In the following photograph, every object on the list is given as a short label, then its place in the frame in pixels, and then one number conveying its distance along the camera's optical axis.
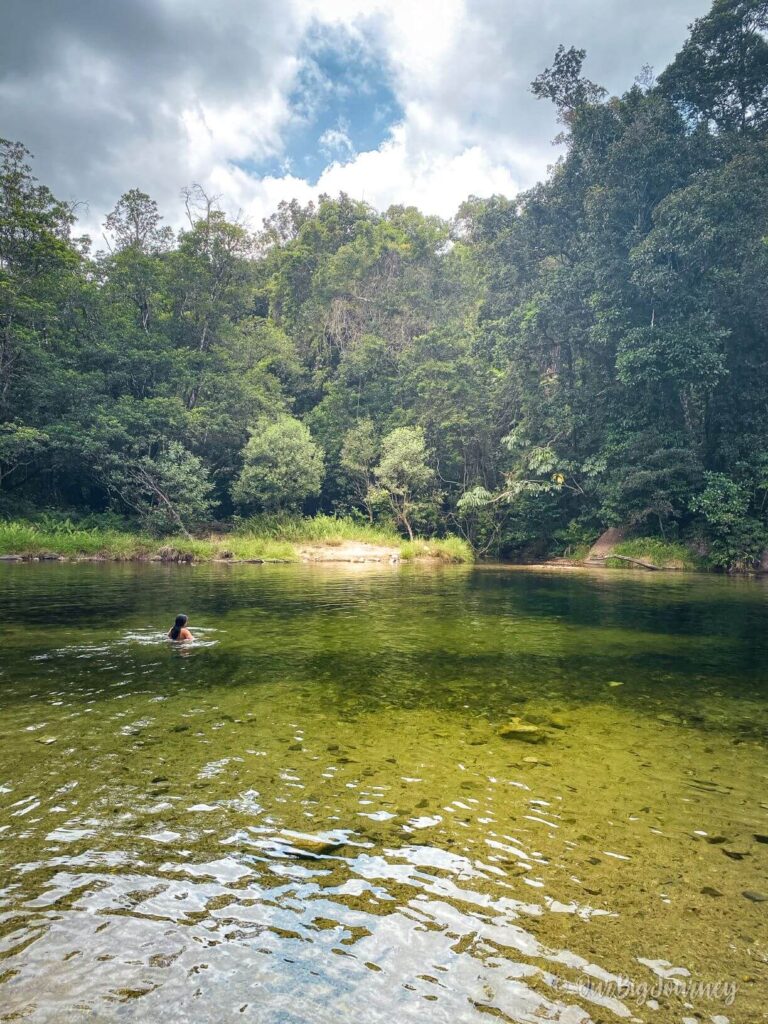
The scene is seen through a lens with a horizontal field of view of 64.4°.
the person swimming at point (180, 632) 9.05
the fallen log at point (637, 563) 27.06
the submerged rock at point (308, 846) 3.25
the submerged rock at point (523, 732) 5.20
